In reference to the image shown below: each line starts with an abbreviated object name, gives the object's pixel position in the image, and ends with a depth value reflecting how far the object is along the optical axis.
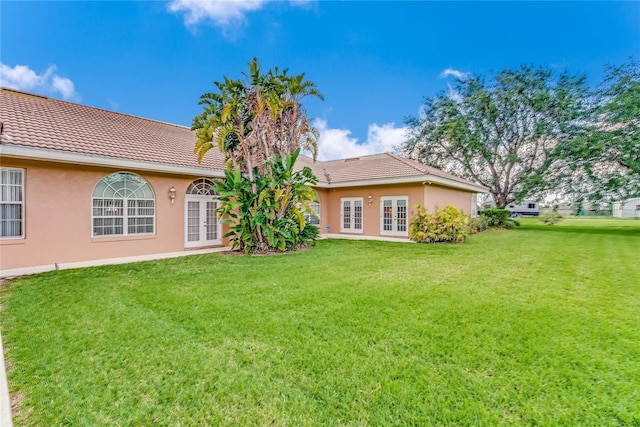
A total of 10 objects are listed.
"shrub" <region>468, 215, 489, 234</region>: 17.48
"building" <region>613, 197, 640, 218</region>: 37.09
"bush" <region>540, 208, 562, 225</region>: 25.27
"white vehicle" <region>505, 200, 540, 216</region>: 45.53
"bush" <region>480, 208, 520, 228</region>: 21.31
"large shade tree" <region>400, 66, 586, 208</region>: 20.09
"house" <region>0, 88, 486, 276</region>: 7.28
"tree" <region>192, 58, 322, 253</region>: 9.41
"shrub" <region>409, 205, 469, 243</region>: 12.49
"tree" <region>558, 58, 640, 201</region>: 16.83
